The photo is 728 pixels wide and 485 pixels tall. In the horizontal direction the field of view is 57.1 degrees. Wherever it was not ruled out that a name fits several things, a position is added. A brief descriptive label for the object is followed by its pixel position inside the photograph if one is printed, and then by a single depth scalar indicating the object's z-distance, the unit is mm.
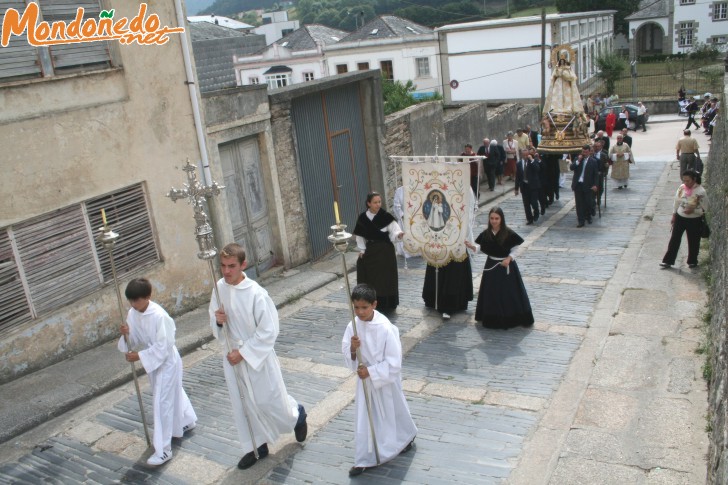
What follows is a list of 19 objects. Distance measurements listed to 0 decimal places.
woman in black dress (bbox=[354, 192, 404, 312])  10070
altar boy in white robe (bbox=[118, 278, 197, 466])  6473
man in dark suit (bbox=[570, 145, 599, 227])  15133
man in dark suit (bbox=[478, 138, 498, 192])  19875
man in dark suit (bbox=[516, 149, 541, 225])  15680
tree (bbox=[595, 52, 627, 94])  41188
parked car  32150
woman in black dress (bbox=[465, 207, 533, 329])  9289
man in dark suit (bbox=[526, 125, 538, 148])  22636
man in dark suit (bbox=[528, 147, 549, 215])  16036
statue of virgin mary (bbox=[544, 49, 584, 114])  17469
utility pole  32344
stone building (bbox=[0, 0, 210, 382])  8359
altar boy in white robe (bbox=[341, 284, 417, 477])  5906
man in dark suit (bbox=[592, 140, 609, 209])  15570
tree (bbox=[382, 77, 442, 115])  36875
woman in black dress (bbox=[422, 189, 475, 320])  9992
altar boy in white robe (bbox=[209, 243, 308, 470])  6137
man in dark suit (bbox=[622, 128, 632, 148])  19781
